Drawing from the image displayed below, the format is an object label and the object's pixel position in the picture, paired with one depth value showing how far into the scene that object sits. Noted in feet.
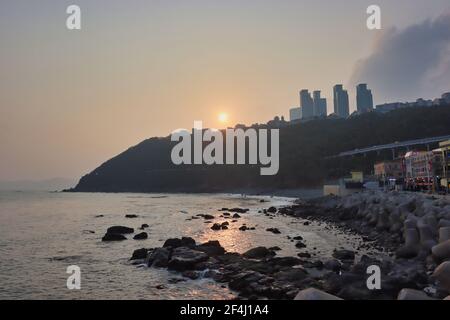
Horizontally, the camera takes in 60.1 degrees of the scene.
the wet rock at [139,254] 89.86
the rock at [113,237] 123.24
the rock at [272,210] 226.50
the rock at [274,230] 132.15
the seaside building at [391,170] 276.64
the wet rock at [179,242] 98.04
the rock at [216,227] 149.01
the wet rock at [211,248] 88.22
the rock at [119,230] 135.48
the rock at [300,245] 100.12
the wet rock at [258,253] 85.35
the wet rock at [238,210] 232.86
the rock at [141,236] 124.92
